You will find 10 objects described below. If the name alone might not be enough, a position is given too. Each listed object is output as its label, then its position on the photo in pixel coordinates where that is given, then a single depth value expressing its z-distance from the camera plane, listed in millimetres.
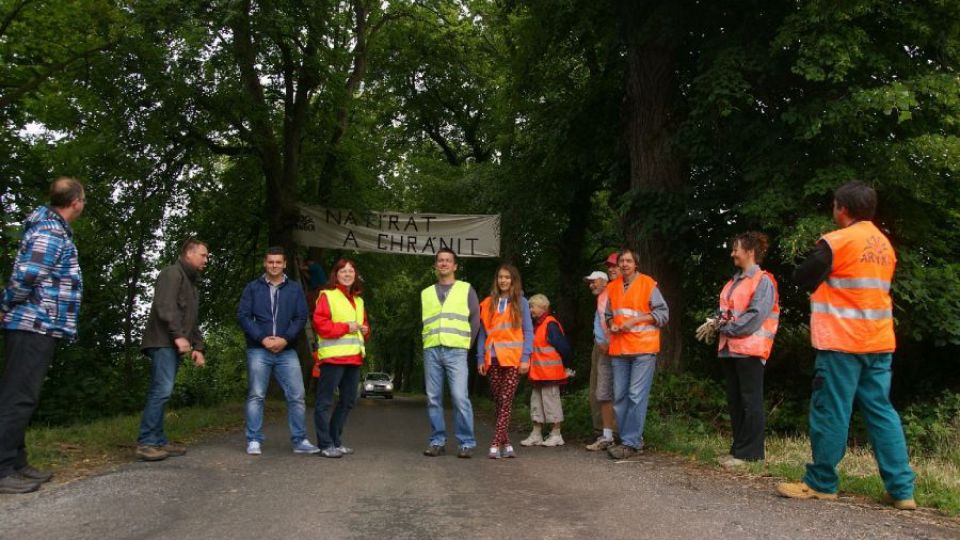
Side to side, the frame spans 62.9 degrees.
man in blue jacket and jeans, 7594
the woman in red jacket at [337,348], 7609
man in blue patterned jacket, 5402
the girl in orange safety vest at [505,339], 8062
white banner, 17266
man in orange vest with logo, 5043
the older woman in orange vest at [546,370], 9156
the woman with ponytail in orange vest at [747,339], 6797
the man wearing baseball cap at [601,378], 8625
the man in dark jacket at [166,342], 6996
